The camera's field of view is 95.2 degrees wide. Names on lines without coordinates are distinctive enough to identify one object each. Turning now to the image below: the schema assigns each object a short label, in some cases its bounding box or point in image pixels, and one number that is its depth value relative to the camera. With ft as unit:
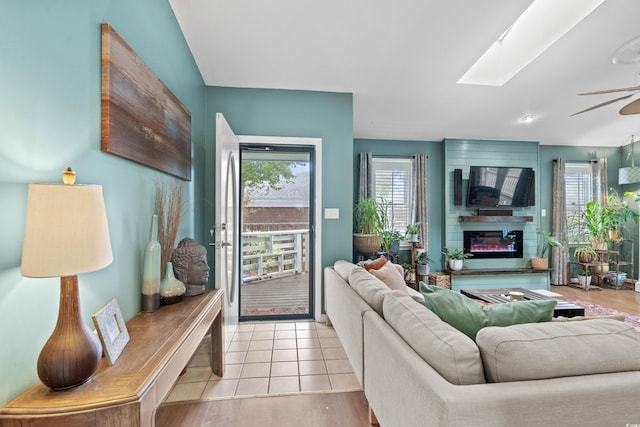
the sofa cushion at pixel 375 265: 8.45
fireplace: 16.61
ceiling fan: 7.07
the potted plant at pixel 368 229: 11.83
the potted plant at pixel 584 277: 16.19
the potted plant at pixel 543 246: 16.35
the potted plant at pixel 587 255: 16.46
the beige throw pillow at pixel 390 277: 7.92
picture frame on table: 3.38
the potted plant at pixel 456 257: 15.79
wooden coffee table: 8.75
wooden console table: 2.60
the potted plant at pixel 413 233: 15.28
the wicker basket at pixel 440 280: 15.58
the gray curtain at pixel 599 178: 17.60
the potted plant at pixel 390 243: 13.92
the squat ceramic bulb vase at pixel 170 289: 5.58
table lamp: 2.51
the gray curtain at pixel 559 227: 17.03
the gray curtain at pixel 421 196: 16.29
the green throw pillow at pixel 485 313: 4.13
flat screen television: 16.30
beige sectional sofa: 2.85
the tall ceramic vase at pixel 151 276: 5.10
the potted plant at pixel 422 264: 15.24
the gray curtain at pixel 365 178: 15.74
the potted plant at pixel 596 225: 16.48
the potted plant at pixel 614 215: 16.38
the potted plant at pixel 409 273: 15.15
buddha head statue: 6.09
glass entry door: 13.35
